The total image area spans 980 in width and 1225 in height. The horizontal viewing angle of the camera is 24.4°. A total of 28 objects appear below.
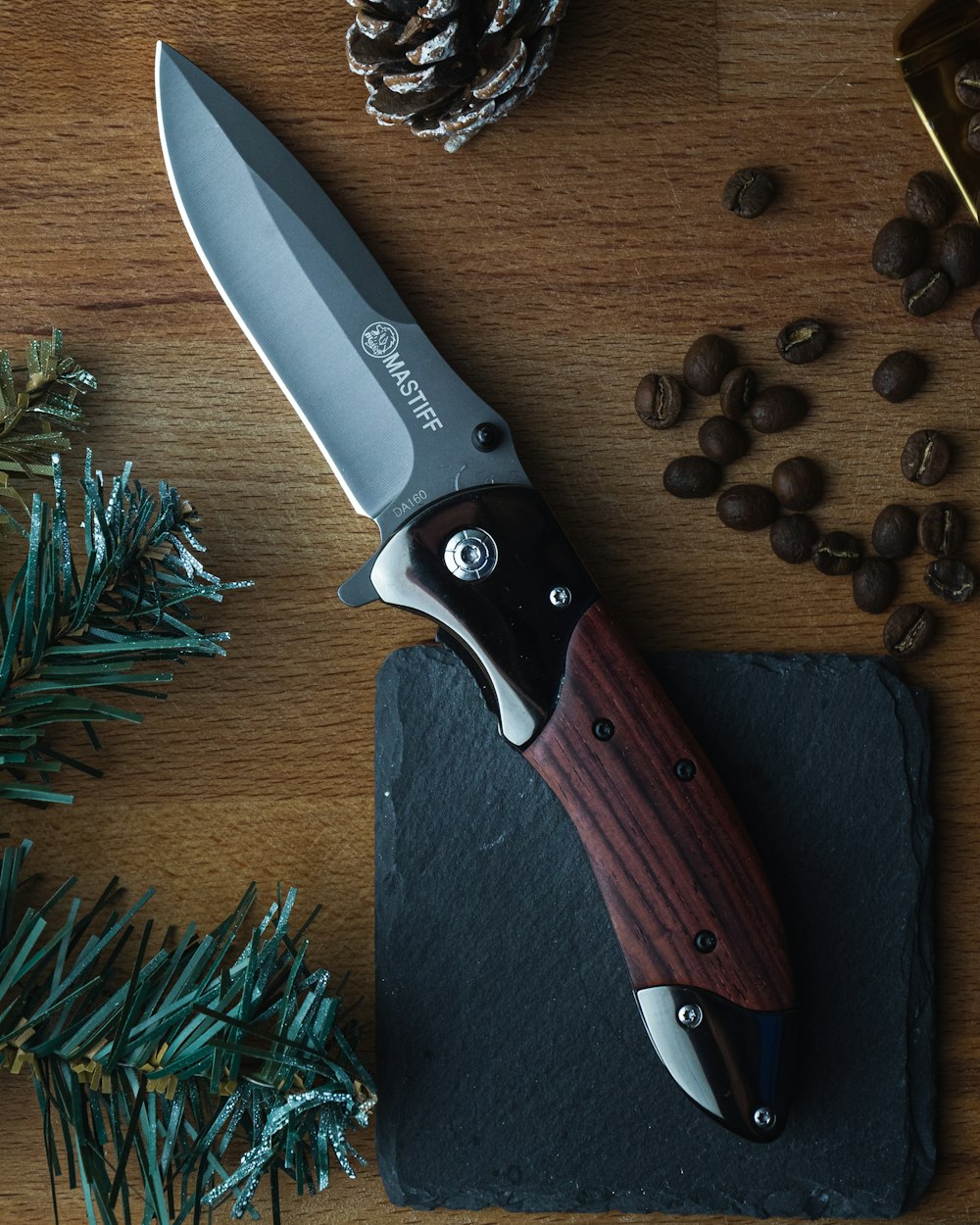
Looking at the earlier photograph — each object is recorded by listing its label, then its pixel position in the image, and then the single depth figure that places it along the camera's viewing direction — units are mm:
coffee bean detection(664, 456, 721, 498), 406
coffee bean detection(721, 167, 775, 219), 406
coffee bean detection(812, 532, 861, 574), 406
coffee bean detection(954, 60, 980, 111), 401
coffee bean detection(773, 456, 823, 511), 406
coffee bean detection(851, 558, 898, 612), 405
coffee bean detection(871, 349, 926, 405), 405
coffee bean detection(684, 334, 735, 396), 405
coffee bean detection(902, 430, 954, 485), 406
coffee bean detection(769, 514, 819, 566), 406
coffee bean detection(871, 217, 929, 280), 405
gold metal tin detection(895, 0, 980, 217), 405
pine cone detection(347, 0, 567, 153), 385
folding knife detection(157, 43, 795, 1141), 387
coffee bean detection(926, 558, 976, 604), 406
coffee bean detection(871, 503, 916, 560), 406
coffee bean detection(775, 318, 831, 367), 406
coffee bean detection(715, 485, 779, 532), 405
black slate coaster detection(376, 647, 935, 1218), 403
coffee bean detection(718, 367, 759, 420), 405
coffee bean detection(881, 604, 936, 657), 406
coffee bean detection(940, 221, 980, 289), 405
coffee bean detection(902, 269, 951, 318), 406
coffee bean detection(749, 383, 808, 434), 406
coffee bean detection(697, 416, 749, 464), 406
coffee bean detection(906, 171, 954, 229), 406
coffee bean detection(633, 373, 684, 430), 406
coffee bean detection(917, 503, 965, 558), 406
